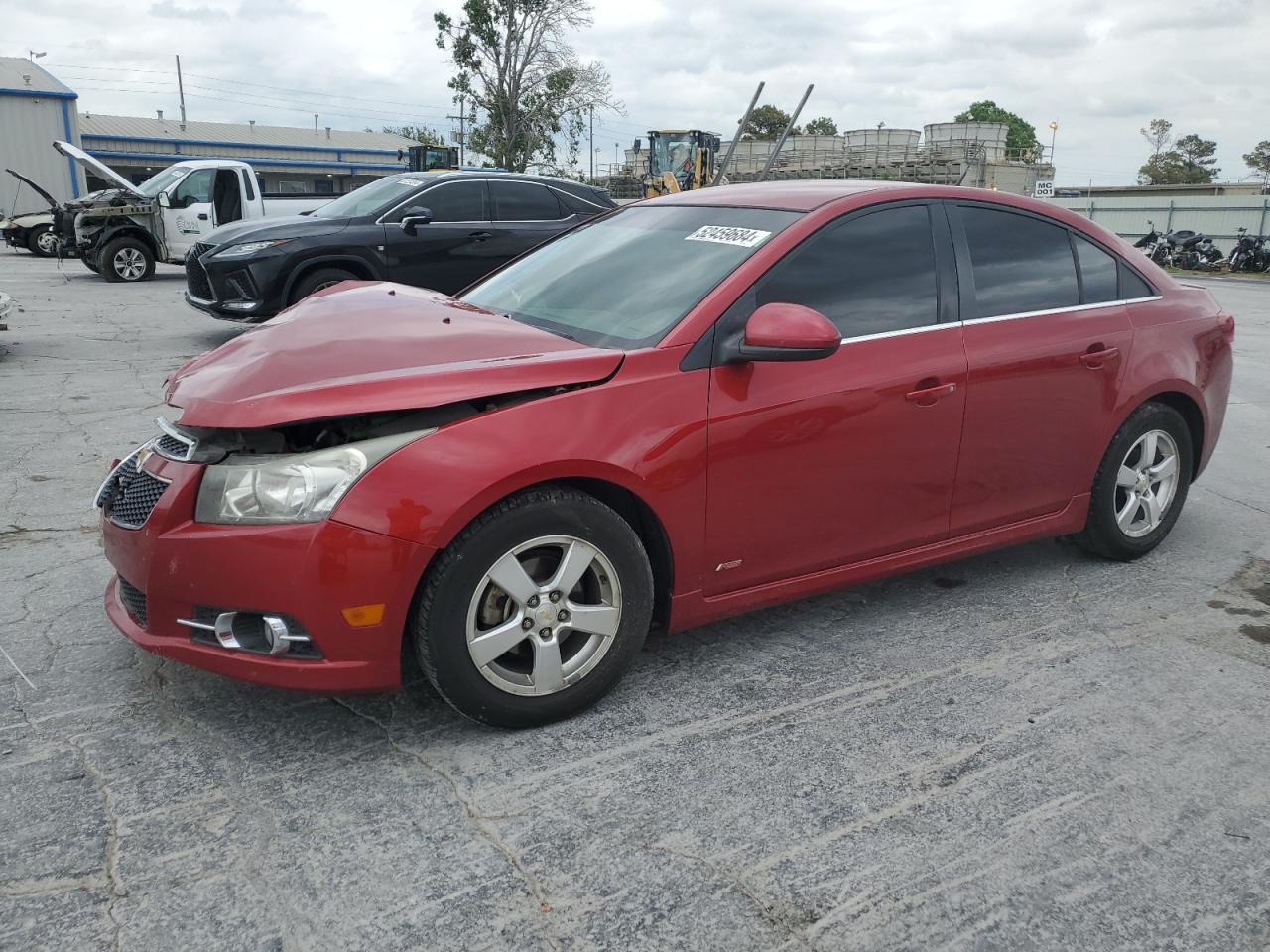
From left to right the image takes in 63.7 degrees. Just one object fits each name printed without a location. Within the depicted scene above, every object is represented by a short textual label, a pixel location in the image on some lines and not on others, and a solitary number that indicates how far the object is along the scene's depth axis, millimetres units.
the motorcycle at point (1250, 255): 26766
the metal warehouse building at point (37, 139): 35531
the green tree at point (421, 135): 66188
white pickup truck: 16188
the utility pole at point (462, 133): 46844
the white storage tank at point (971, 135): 46406
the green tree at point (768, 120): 88812
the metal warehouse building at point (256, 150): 51719
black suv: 9352
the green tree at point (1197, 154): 82688
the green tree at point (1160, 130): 83562
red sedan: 2668
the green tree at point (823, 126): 95069
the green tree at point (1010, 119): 99625
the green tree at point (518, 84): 45000
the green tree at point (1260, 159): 71812
